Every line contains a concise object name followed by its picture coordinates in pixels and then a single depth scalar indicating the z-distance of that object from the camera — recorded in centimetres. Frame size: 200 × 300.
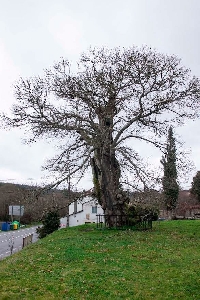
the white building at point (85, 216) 3675
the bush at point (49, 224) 1452
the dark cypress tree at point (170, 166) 1115
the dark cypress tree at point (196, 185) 2533
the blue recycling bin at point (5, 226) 3545
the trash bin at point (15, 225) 3635
